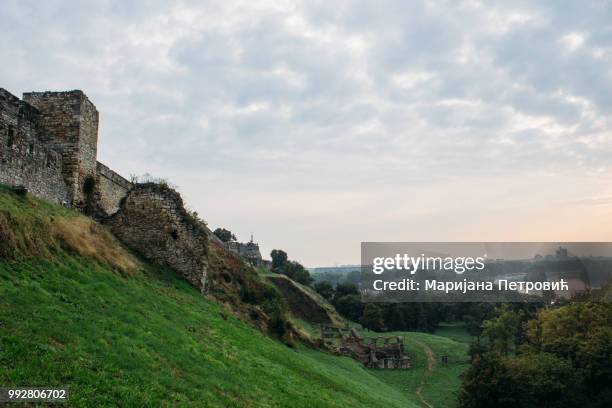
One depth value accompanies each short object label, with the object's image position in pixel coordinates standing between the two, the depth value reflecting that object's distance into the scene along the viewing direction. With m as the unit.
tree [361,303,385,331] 75.62
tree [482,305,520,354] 49.91
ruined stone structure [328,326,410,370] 49.38
